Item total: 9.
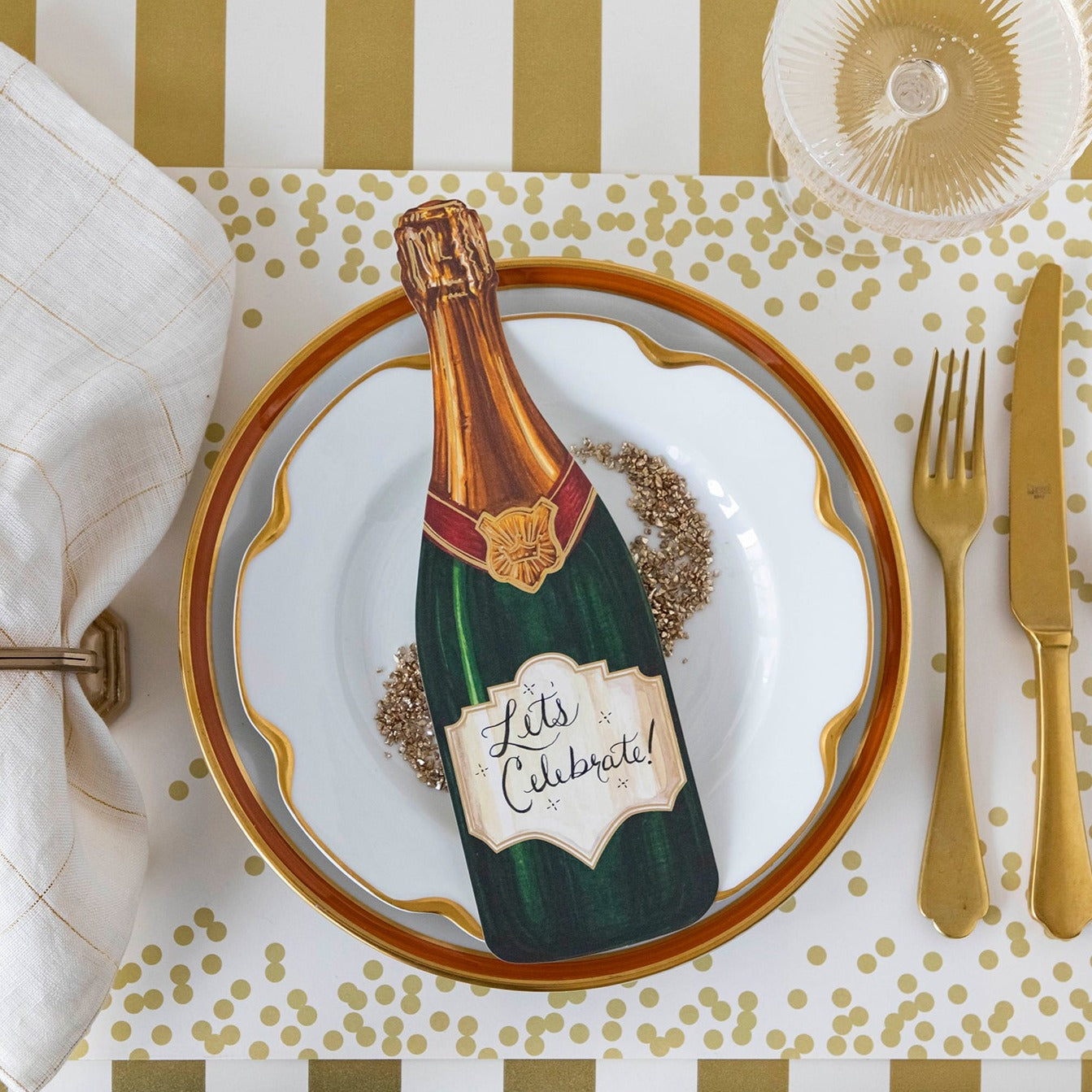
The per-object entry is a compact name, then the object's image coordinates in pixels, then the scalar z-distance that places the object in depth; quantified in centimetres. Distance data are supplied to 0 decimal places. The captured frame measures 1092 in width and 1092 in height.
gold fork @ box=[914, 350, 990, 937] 54
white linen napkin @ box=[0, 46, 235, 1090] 45
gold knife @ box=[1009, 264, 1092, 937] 54
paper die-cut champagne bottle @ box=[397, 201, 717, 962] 48
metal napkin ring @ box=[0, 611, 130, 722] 53
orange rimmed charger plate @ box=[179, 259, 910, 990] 50
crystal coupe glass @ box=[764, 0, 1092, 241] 53
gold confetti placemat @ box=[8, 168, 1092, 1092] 55
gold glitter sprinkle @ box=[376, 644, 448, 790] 51
